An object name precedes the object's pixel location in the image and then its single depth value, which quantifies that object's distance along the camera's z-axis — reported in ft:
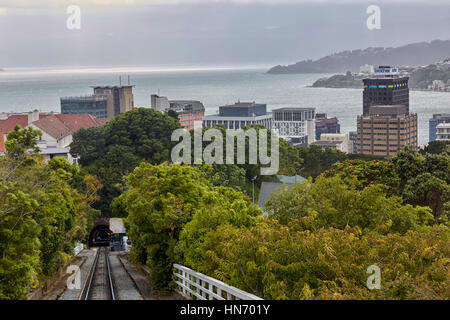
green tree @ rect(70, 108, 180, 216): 173.99
